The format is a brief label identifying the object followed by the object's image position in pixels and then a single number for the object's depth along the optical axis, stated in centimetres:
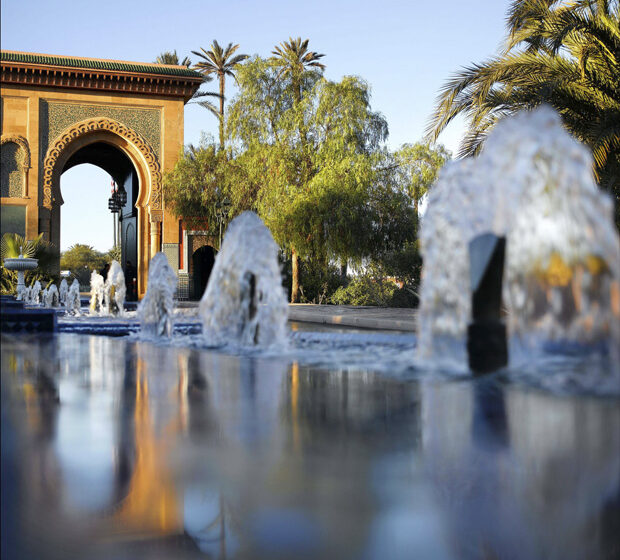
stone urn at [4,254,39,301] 1434
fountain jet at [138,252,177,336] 654
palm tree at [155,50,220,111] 2902
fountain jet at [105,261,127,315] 1173
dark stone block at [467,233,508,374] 361
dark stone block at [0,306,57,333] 621
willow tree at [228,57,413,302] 1717
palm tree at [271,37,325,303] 1869
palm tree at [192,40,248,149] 3017
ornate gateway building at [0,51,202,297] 2070
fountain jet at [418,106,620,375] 325
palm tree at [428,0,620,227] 859
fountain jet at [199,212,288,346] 553
